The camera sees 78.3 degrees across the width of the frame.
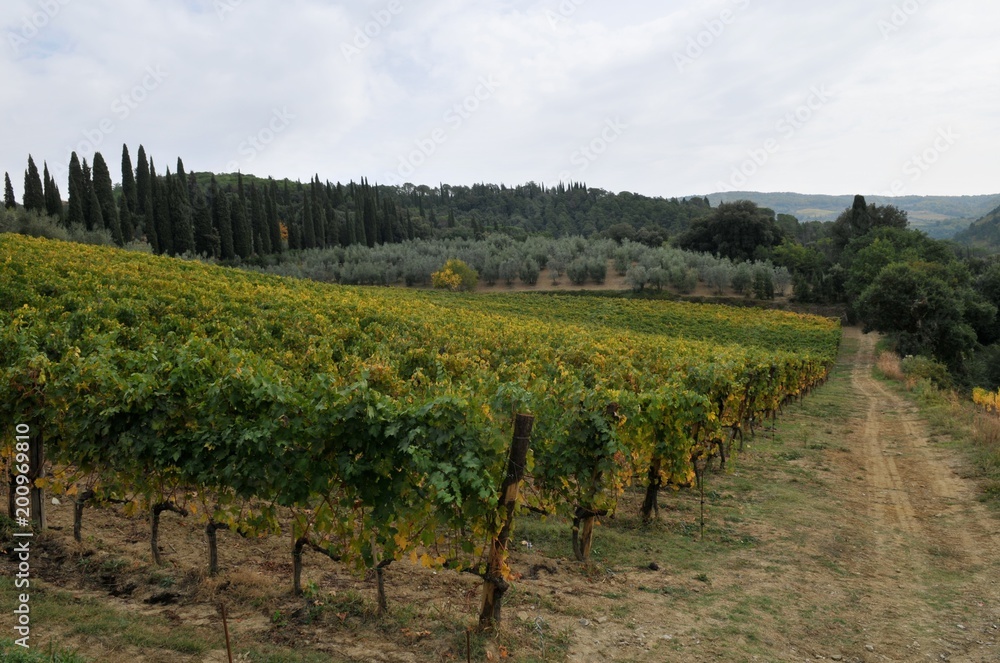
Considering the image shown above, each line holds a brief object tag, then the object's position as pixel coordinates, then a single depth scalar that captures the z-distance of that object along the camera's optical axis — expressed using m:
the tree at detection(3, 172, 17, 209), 55.36
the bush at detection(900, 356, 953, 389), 30.53
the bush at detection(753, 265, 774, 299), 71.75
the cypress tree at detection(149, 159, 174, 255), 58.31
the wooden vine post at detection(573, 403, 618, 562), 6.80
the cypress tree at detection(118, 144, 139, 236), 59.03
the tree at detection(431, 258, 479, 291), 76.25
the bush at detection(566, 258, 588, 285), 77.75
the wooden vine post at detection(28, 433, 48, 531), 6.38
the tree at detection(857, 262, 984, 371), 42.41
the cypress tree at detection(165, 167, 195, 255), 59.25
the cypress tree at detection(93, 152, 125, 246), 52.53
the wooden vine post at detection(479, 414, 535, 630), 5.13
